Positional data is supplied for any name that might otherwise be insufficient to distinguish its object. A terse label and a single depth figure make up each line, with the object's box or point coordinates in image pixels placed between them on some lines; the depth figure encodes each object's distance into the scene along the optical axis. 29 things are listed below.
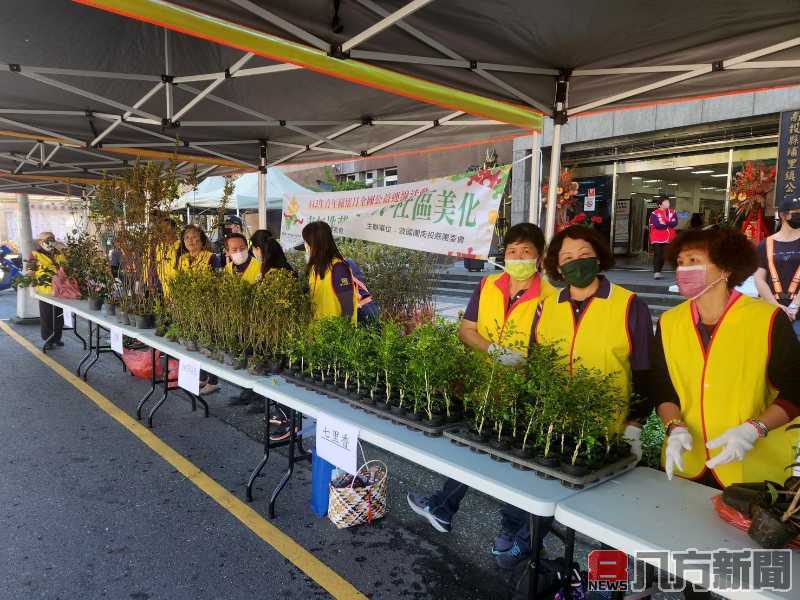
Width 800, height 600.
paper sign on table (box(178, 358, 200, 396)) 3.27
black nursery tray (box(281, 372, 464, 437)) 2.04
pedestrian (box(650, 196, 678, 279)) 9.12
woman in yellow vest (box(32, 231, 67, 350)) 6.29
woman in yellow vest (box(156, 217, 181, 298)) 4.54
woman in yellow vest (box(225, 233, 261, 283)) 4.25
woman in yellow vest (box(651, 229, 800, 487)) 1.65
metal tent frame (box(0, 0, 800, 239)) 2.69
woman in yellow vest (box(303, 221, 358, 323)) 3.52
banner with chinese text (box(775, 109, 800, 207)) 6.49
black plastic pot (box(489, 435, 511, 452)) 1.81
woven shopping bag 2.77
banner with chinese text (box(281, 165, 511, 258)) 3.88
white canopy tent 9.82
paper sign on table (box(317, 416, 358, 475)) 2.15
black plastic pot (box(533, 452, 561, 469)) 1.69
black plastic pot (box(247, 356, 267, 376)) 2.88
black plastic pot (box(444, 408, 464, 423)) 2.09
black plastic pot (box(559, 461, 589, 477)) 1.63
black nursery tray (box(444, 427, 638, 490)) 1.63
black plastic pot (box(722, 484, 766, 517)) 1.38
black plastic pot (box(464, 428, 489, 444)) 1.89
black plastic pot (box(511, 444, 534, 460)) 1.75
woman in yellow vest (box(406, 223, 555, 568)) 2.43
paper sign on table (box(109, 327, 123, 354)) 4.35
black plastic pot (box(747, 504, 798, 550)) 1.27
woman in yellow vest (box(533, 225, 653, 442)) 2.04
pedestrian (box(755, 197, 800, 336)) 4.47
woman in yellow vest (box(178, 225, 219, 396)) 4.61
